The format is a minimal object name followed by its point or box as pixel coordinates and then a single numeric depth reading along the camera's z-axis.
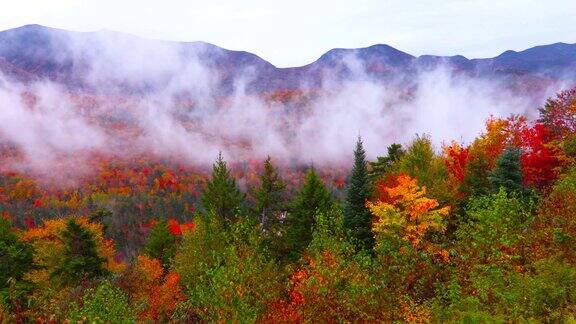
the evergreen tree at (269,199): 38.28
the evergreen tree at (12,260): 42.72
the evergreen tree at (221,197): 38.34
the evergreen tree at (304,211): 35.66
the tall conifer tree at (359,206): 34.00
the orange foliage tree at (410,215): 28.33
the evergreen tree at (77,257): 41.97
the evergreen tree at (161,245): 56.44
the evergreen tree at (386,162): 45.15
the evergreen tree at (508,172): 32.31
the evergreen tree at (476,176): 35.62
